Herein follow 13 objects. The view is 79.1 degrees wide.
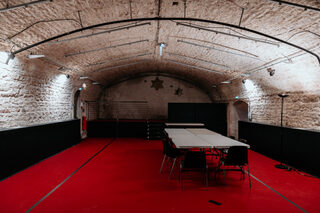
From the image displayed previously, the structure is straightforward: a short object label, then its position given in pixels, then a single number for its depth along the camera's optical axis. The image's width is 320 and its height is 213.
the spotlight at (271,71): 5.98
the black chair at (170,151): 4.62
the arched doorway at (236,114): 10.40
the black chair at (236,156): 4.05
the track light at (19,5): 3.22
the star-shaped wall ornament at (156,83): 13.14
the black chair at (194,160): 3.88
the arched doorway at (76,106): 9.33
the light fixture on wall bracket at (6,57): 4.37
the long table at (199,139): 4.12
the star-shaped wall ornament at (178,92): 13.24
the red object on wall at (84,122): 9.90
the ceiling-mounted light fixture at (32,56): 4.79
